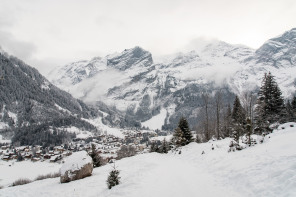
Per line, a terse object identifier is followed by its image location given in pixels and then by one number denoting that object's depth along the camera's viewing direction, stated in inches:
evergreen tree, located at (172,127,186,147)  1962.4
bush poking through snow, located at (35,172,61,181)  1135.5
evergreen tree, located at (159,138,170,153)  2085.4
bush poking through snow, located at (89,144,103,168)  1321.1
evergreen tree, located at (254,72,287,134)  1476.4
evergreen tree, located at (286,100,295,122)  1596.3
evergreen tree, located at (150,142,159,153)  2345.4
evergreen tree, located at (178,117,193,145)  2019.6
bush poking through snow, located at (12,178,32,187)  947.8
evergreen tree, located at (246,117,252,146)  888.9
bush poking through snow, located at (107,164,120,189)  633.0
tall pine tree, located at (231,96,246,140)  2053.2
